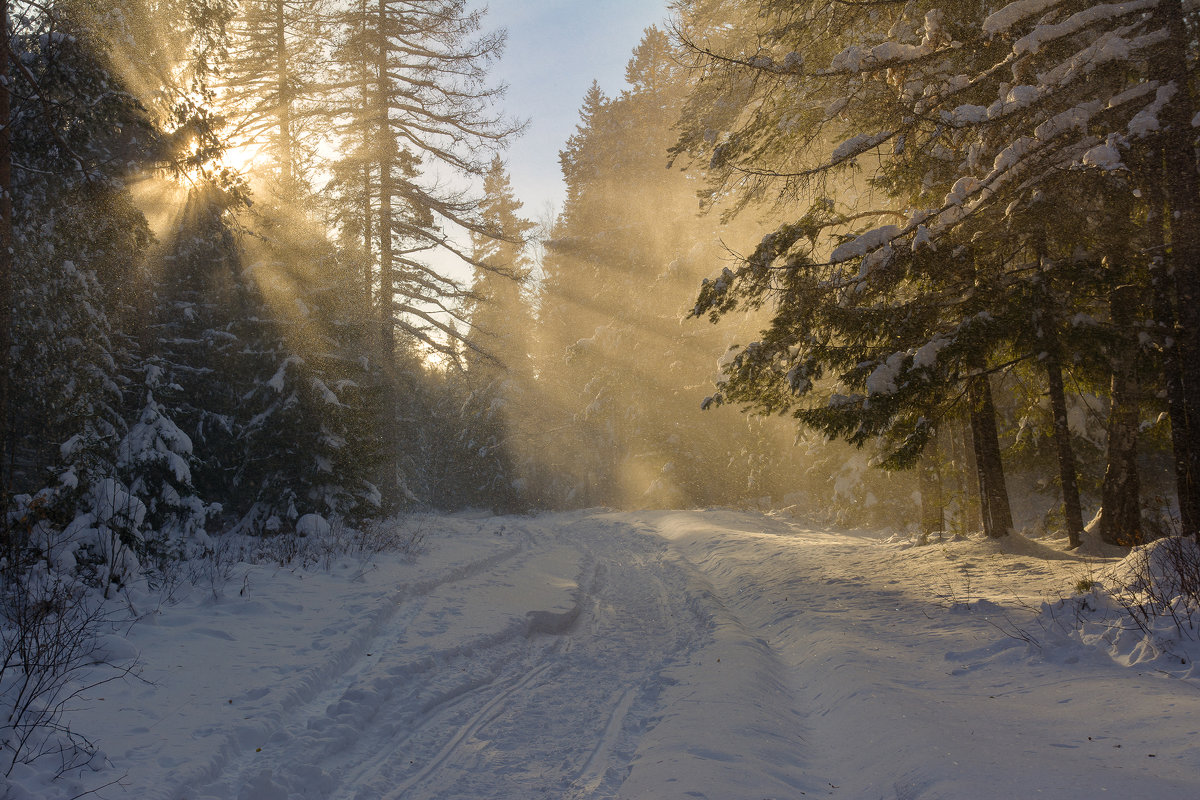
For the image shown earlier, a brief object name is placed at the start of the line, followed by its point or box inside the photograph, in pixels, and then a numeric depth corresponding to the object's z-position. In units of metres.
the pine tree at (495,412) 34.75
